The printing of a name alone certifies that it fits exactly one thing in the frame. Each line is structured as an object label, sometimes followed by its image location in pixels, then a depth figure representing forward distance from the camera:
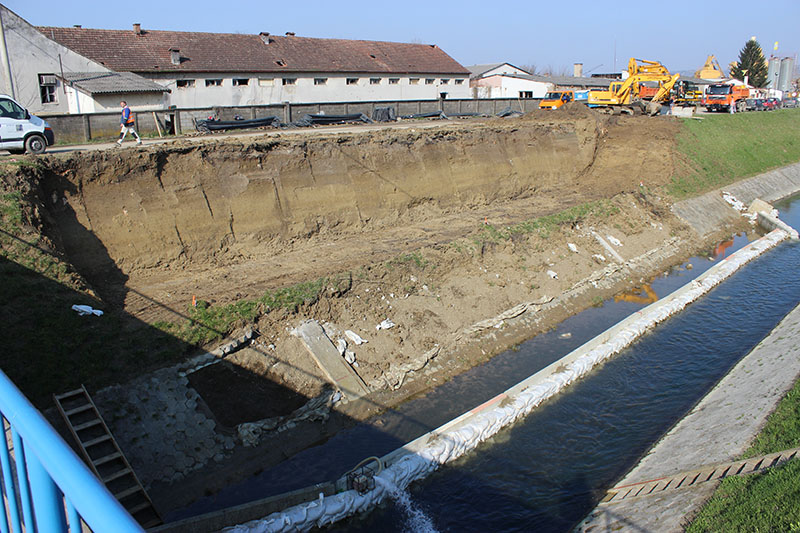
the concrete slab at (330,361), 12.85
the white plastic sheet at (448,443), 9.26
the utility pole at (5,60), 29.23
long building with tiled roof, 34.94
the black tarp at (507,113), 40.68
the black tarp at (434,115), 35.97
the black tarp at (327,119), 28.86
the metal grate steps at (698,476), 8.41
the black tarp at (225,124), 26.01
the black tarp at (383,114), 33.41
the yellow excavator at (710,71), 67.81
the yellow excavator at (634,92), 39.19
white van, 16.42
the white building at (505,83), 61.97
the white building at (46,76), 29.62
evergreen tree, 83.88
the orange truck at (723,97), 48.38
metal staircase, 9.08
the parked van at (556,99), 45.06
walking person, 20.02
